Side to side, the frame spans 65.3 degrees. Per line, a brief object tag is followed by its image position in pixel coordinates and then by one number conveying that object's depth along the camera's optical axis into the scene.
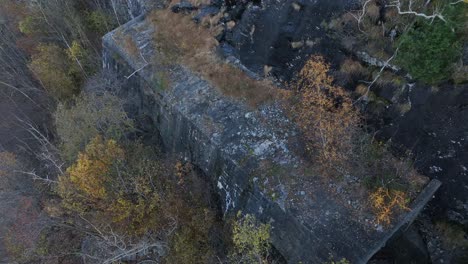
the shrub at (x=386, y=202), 15.05
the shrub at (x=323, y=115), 16.73
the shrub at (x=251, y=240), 14.71
